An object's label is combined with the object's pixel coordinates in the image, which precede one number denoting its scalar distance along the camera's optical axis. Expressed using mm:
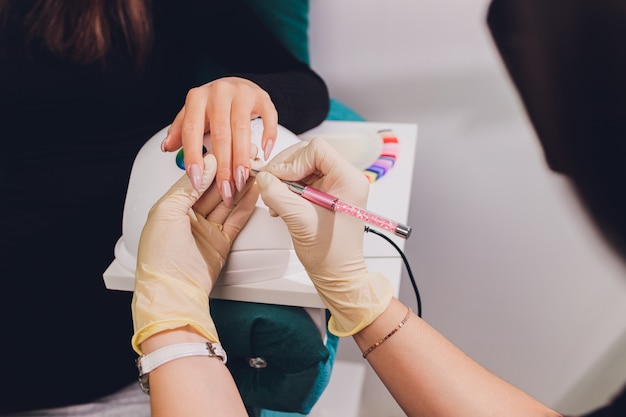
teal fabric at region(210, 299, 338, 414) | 555
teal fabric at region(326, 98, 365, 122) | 881
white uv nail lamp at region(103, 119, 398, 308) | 523
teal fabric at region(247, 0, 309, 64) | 799
